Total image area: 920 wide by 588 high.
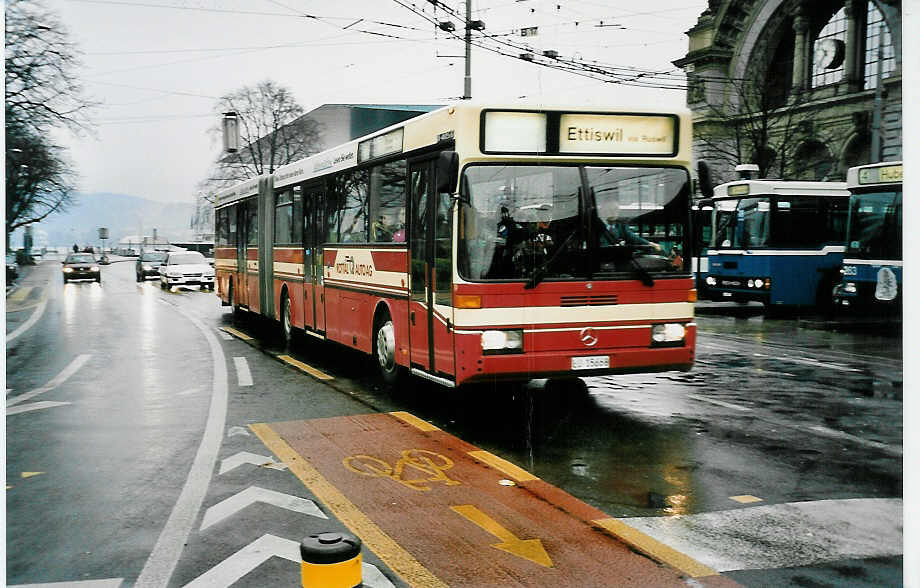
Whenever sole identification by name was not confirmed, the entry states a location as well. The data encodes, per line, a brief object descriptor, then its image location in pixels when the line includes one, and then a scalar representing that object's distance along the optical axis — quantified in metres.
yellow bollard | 3.58
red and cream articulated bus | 8.27
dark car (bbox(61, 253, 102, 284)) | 45.88
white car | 40.25
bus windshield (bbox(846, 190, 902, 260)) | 17.11
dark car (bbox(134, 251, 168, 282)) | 48.44
